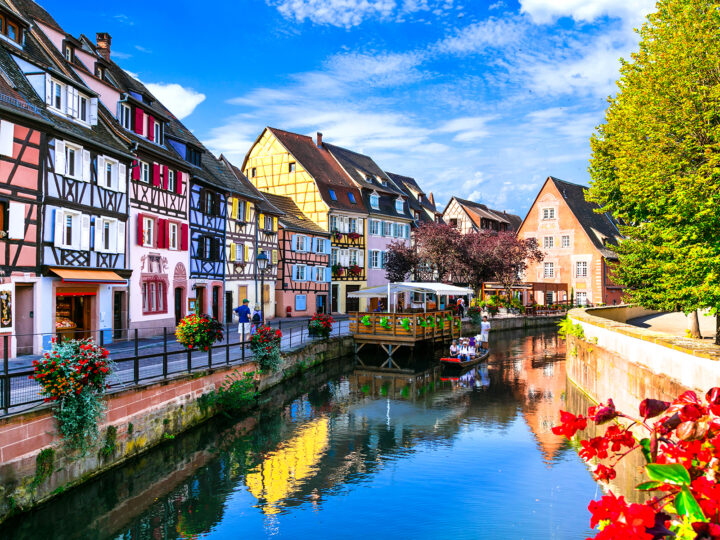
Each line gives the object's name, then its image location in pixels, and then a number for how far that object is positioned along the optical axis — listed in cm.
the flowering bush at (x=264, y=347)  1839
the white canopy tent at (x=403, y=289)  2973
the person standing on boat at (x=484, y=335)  2995
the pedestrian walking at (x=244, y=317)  1937
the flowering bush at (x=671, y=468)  192
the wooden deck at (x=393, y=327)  2762
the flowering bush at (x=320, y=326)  2659
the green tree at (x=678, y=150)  1437
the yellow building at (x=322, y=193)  4521
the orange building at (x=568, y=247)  5600
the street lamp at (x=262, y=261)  2193
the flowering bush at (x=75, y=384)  958
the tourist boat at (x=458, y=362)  2494
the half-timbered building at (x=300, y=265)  3994
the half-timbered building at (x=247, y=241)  3312
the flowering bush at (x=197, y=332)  1481
